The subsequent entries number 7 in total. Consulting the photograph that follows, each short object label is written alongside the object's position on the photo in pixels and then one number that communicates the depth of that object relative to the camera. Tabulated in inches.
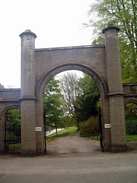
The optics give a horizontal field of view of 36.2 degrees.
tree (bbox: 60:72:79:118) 1585.9
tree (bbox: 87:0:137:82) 727.7
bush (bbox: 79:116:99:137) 1118.4
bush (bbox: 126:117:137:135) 916.6
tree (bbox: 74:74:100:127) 1201.8
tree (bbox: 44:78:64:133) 1100.5
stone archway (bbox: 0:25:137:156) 501.0
